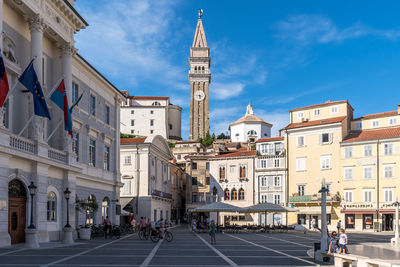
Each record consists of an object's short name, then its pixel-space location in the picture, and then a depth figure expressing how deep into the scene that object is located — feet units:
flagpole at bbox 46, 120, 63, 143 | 91.10
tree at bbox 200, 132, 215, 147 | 412.16
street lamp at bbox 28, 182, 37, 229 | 78.80
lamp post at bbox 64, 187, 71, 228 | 94.02
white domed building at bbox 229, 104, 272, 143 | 397.19
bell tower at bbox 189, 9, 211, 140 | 475.35
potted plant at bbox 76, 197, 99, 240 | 104.73
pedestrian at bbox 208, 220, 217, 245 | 100.37
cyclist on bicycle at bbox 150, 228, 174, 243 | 104.87
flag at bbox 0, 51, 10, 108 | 70.49
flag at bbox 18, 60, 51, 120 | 78.69
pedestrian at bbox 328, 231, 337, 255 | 65.69
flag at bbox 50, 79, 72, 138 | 89.45
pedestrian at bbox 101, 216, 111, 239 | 114.52
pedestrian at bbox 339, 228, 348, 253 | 64.95
